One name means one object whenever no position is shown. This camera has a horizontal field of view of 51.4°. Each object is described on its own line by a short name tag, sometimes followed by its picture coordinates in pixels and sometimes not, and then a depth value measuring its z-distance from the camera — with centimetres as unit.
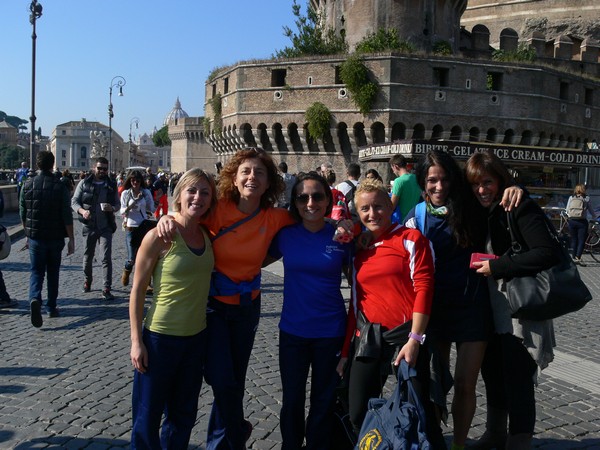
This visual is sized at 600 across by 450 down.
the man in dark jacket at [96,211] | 706
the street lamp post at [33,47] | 1695
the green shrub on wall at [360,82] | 2450
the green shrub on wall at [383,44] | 2545
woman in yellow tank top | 270
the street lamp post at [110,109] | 3265
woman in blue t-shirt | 283
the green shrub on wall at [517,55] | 2708
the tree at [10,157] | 10106
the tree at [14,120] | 18118
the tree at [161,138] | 9419
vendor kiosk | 1520
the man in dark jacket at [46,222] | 592
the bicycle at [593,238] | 1253
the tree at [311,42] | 2780
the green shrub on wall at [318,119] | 2541
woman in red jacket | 266
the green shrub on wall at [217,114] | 3080
